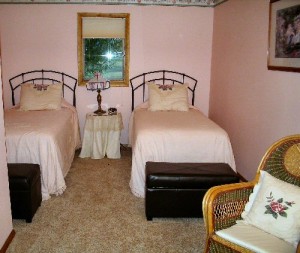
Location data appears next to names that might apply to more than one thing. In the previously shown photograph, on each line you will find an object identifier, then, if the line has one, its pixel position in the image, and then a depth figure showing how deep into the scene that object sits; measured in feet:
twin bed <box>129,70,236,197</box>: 10.84
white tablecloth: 14.64
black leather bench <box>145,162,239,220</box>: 8.87
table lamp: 14.92
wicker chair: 6.17
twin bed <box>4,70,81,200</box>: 10.48
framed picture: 8.84
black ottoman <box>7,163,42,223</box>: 8.77
